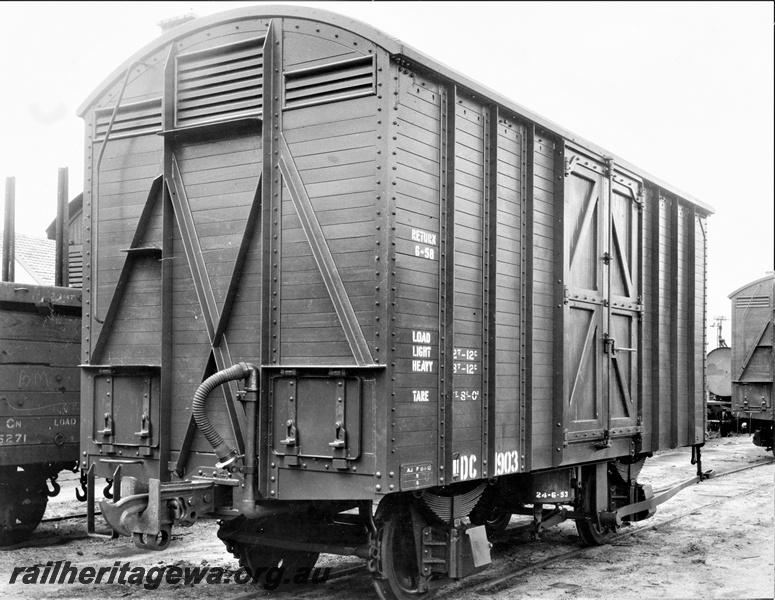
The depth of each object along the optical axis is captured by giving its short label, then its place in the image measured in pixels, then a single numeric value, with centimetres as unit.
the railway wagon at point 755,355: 2059
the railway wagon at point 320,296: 603
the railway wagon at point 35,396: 941
